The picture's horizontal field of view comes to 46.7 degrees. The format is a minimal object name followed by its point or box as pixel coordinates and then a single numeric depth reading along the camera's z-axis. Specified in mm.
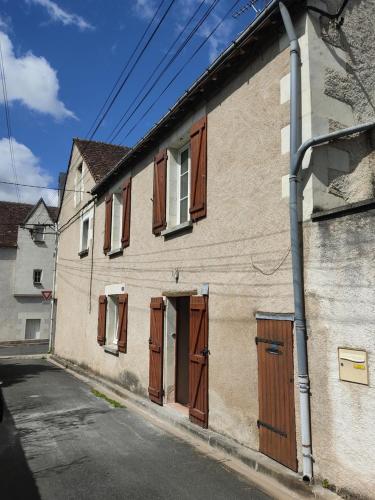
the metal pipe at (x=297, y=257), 4484
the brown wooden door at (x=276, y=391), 4762
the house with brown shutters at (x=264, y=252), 4207
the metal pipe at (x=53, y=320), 18469
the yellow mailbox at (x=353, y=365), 3986
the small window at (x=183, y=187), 8102
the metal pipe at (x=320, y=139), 4588
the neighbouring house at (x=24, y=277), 26250
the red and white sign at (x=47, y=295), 18312
